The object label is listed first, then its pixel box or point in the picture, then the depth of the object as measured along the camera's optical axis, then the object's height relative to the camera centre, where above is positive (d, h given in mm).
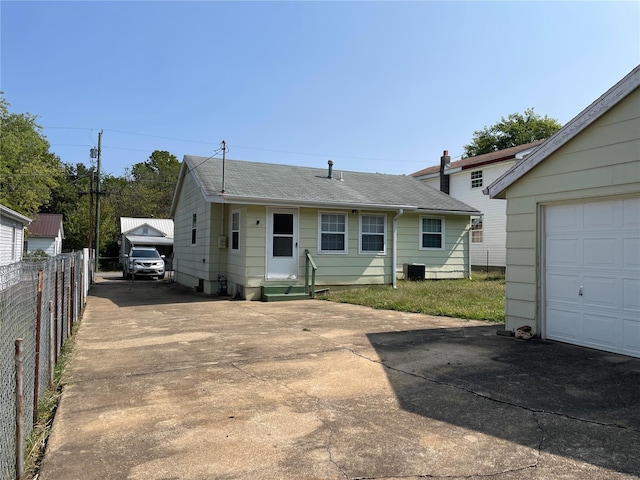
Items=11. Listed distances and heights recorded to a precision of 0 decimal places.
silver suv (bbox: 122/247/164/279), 22609 -678
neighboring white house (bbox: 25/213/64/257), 33469 +1027
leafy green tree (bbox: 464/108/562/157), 43906 +12076
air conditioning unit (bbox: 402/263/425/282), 15273 -582
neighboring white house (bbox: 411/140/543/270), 22531 +3266
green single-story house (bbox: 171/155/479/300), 12867 +768
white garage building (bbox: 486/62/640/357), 5957 +391
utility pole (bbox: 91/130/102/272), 29781 +5156
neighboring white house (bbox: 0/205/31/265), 20481 +640
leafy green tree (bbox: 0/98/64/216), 30141 +5433
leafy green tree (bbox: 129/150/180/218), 47688 +8029
